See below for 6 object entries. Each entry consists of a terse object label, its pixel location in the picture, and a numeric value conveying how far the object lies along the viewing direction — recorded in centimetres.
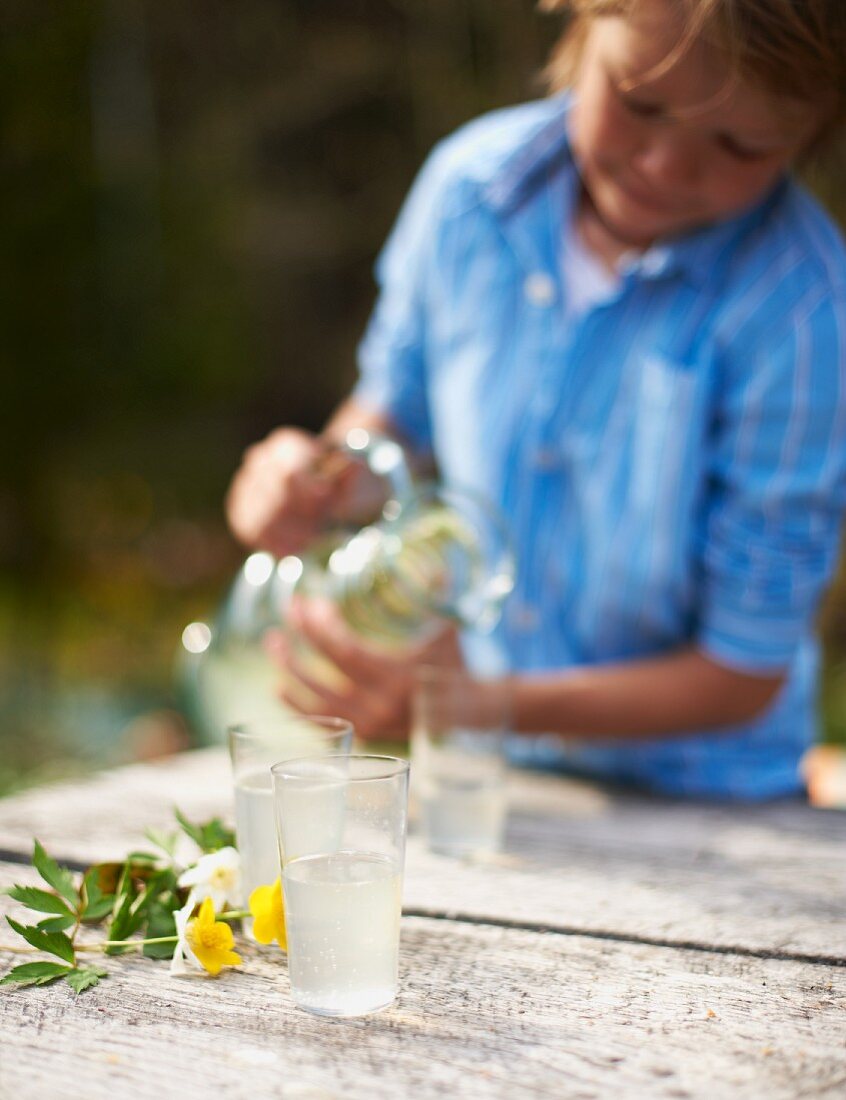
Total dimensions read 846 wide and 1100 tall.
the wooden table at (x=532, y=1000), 75
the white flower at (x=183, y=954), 90
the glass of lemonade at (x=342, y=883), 83
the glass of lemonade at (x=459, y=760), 126
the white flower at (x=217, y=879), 95
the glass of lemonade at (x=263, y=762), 100
